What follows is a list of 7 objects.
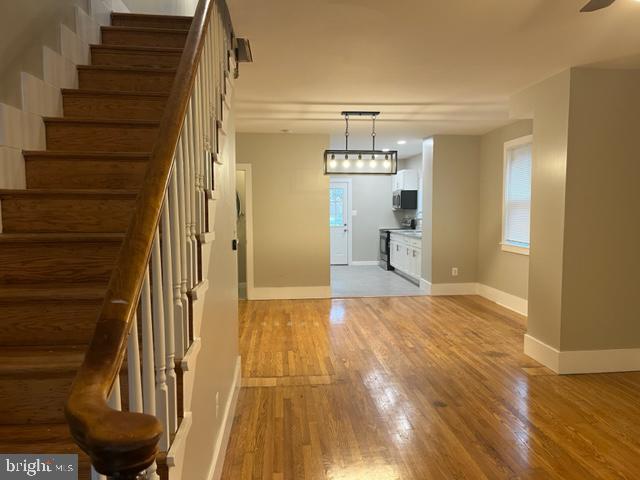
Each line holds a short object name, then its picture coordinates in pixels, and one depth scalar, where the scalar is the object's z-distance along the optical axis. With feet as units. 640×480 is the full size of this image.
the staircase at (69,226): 4.58
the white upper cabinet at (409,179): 28.27
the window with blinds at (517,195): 16.71
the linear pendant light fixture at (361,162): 15.42
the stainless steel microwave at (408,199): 28.48
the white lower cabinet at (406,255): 22.81
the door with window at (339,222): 31.09
